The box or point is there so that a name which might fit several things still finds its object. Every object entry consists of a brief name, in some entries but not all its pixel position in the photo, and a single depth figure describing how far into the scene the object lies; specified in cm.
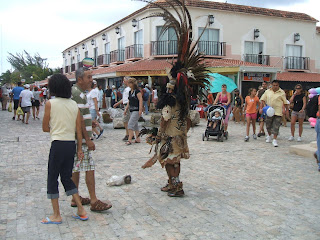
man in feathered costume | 483
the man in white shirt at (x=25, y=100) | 1450
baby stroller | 1017
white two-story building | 2406
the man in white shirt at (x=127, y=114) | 971
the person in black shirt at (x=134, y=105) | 905
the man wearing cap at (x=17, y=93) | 1578
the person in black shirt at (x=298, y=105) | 990
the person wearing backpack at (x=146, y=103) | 1622
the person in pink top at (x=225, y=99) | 1073
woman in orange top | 1023
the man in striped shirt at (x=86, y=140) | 418
